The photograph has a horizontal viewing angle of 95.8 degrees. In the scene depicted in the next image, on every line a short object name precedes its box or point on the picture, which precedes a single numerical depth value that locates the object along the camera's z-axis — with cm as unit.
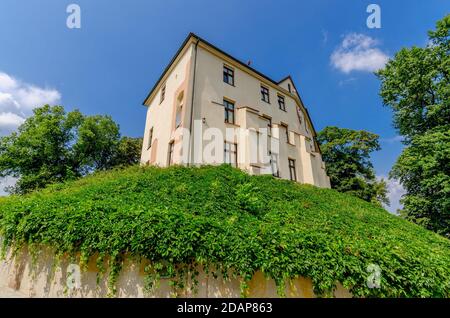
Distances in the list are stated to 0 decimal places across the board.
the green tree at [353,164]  2558
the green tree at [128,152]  2733
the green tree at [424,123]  1386
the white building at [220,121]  1323
